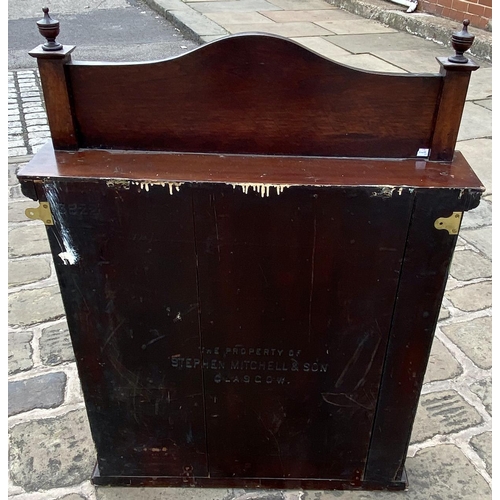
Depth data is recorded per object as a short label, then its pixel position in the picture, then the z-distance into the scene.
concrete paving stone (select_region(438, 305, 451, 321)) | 2.91
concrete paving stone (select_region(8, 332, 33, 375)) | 2.55
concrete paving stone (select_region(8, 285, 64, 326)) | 2.84
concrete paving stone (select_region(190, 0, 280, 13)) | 8.30
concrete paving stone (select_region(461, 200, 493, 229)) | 3.66
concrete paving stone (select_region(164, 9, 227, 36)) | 6.97
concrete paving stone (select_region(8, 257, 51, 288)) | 3.11
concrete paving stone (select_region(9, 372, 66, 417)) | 2.35
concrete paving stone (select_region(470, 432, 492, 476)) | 2.15
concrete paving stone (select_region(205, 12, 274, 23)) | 7.47
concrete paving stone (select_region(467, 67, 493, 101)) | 5.43
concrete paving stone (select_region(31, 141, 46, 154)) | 4.49
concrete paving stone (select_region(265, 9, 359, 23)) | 7.81
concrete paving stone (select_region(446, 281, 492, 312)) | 2.98
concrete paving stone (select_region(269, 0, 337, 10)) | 8.59
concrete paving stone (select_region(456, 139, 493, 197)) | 4.06
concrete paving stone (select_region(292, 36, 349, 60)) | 6.21
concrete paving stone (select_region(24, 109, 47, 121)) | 5.10
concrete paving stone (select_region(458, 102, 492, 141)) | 4.70
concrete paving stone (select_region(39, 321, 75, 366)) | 2.60
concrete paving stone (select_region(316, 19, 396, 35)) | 7.23
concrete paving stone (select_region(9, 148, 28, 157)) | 4.43
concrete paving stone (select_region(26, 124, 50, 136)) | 4.83
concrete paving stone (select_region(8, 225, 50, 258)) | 3.34
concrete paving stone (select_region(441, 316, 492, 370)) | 2.66
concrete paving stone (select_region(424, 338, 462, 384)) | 2.56
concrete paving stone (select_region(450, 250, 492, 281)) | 3.21
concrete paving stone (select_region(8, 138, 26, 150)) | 4.56
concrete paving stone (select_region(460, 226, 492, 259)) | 3.42
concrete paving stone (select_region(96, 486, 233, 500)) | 2.00
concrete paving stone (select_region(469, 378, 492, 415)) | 2.41
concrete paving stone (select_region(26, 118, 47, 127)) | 4.98
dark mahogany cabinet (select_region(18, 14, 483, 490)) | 1.45
